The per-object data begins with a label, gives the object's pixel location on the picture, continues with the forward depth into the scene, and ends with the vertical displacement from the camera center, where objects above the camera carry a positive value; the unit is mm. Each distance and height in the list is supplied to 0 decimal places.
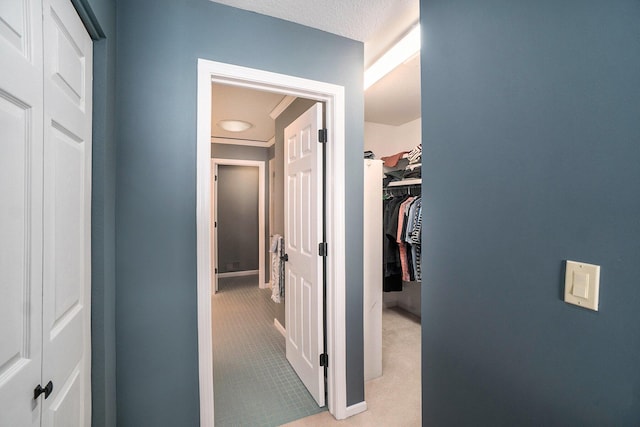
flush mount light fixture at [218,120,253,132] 3391 +1132
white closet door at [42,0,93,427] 756 -9
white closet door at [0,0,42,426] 585 +7
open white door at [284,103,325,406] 1843 -286
